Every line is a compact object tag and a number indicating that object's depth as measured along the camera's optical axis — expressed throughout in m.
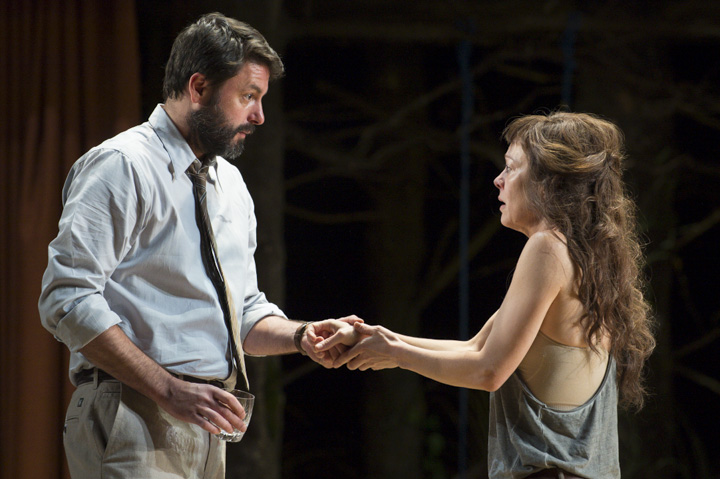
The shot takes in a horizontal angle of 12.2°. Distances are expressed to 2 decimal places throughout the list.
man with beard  5.64
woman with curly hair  5.70
